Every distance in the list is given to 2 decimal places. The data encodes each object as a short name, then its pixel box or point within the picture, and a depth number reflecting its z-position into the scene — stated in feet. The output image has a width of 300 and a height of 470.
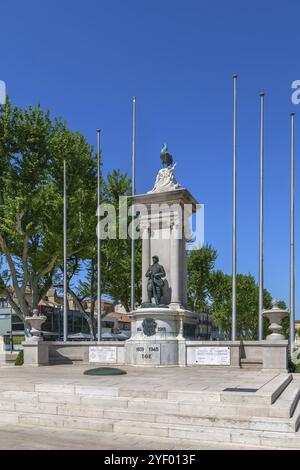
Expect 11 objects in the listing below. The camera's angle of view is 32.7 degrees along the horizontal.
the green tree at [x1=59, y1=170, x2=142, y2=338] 143.13
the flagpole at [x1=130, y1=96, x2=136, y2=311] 97.56
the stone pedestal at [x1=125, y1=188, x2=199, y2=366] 72.08
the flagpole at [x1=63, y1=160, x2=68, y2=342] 95.92
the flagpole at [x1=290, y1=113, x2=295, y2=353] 82.17
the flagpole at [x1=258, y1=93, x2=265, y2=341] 83.25
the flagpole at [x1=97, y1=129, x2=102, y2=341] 100.17
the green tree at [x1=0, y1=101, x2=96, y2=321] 114.52
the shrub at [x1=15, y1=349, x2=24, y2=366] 83.56
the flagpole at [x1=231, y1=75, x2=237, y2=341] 82.53
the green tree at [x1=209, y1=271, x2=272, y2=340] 223.30
